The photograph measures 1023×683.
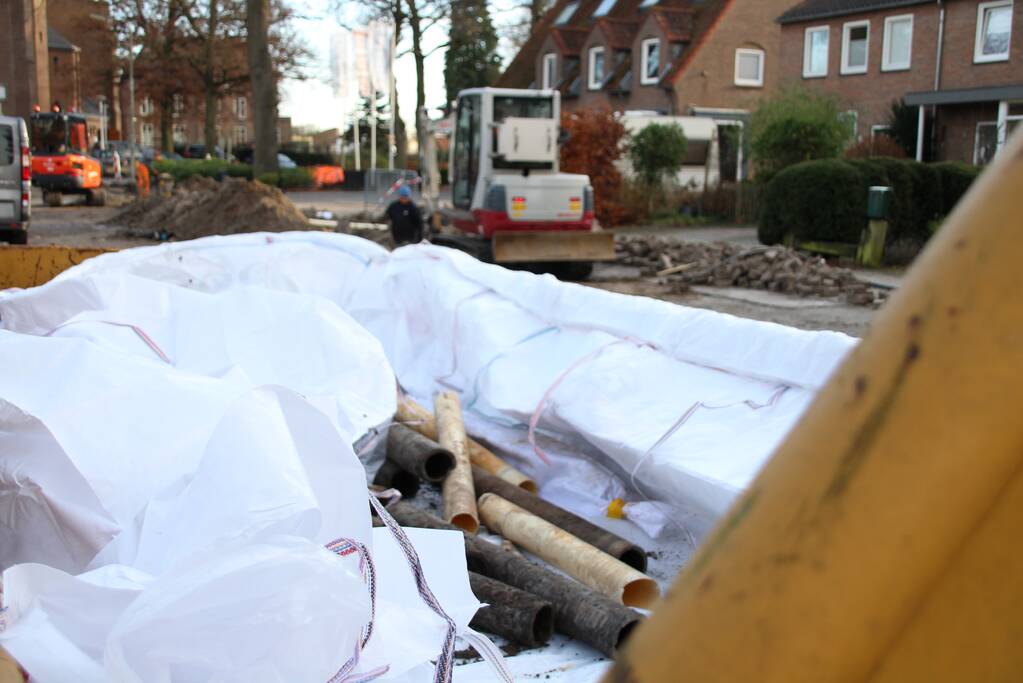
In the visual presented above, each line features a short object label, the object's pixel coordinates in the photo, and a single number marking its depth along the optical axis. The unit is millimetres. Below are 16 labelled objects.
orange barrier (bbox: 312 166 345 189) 43656
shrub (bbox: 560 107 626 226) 25141
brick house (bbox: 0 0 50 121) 36312
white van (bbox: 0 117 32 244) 17875
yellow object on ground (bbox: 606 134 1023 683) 844
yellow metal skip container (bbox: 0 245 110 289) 6746
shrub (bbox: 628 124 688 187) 26625
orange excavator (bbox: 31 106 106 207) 30984
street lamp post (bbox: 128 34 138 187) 37328
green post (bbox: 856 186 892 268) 15328
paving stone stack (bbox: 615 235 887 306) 13602
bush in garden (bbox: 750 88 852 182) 23953
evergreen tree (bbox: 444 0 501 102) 54156
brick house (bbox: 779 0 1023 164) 26281
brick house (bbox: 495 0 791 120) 36750
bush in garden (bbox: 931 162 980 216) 16688
